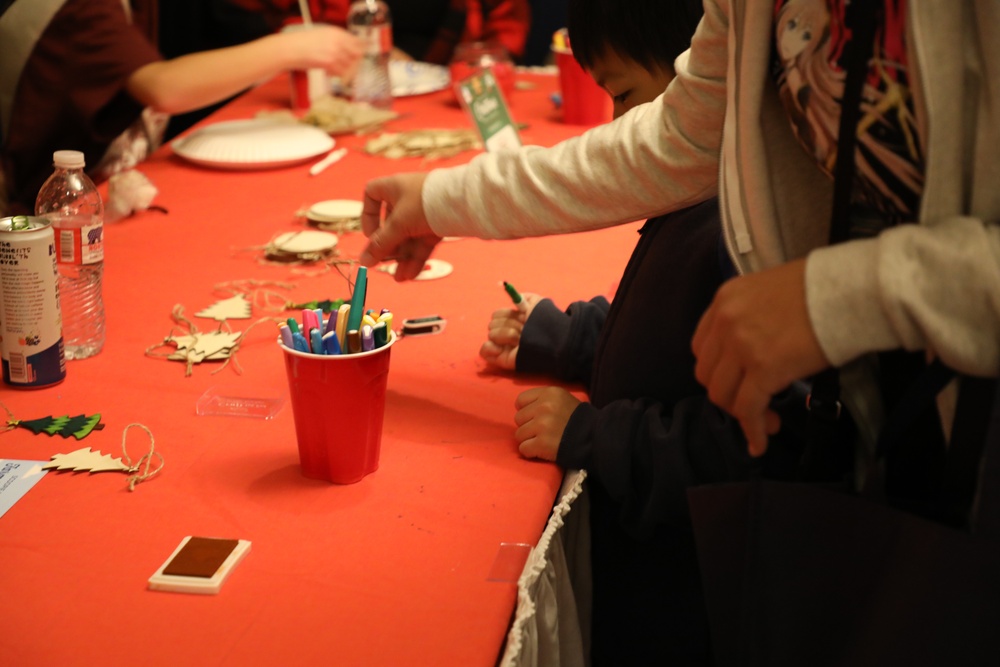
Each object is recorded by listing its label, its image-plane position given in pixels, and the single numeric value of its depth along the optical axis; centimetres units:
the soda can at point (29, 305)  96
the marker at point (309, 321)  86
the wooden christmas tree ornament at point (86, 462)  89
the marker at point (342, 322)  86
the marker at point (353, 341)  85
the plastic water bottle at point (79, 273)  110
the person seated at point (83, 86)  183
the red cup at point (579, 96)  221
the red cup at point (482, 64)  243
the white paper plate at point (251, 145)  186
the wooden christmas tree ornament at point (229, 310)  124
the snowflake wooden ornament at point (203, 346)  112
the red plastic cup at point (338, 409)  83
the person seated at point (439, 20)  303
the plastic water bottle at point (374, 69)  233
